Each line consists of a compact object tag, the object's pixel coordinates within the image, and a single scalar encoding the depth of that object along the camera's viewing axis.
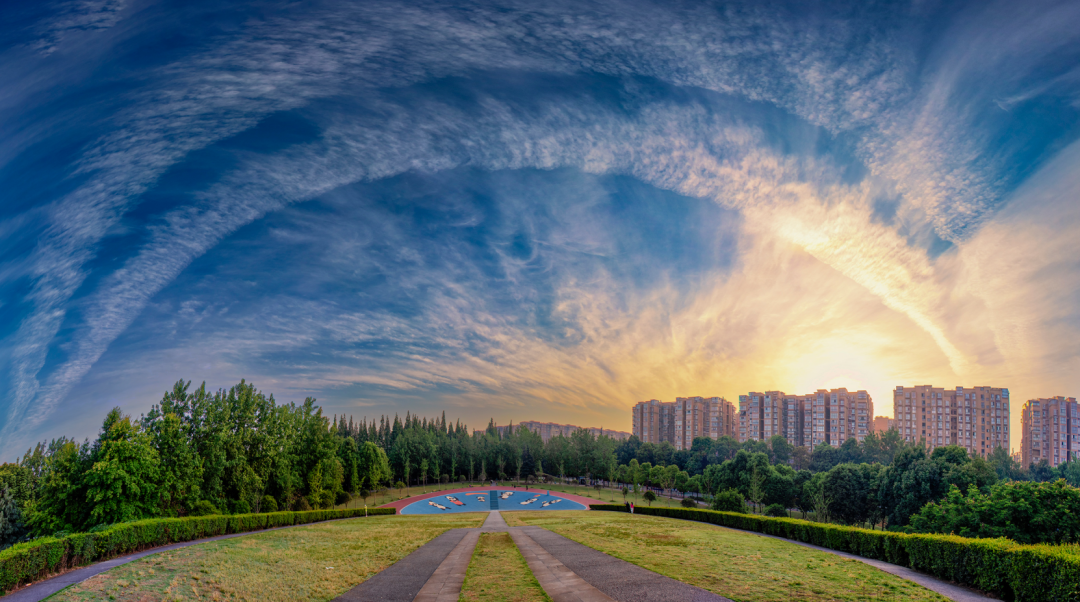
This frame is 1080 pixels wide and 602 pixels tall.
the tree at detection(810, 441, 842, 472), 93.44
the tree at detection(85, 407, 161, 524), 29.78
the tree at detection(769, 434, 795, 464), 109.94
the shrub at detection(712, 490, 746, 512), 47.53
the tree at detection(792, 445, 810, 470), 101.94
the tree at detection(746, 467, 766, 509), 58.31
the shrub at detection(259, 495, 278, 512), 45.12
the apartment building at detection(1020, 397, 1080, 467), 101.00
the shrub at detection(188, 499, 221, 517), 36.97
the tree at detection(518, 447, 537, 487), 98.56
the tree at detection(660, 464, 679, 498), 82.81
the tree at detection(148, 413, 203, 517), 34.86
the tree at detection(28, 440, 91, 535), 29.81
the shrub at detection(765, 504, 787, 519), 54.16
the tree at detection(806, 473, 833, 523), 49.93
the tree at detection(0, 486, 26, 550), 32.75
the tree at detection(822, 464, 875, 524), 50.72
